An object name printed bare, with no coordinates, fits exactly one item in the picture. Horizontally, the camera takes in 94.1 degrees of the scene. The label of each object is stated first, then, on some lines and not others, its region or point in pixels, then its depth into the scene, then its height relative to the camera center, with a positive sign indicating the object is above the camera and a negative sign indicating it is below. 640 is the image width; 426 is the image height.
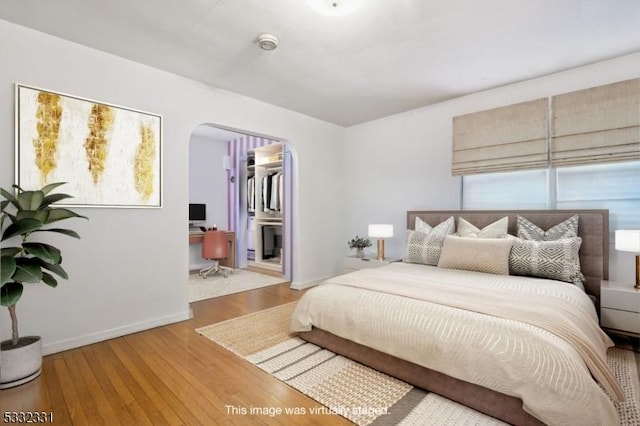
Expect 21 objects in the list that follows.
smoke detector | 2.39 +1.39
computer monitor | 5.73 -0.04
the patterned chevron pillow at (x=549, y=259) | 2.62 -0.45
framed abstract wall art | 2.30 +0.53
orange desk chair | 5.07 -0.61
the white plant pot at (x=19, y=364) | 1.89 -1.00
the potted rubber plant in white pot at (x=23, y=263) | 1.86 -0.34
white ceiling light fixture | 2.00 +1.40
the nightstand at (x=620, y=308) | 2.34 -0.79
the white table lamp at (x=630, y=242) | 2.38 -0.26
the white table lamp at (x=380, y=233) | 4.01 -0.30
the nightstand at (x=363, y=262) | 3.95 -0.70
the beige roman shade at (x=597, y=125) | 2.71 +0.83
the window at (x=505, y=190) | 3.30 +0.24
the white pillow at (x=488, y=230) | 3.12 -0.21
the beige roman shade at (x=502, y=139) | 3.22 +0.83
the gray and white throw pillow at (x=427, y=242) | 3.31 -0.37
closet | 5.63 +0.10
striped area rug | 1.63 -1.13
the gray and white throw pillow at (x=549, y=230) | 2.84 -0.20
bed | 1.40 -0.73
